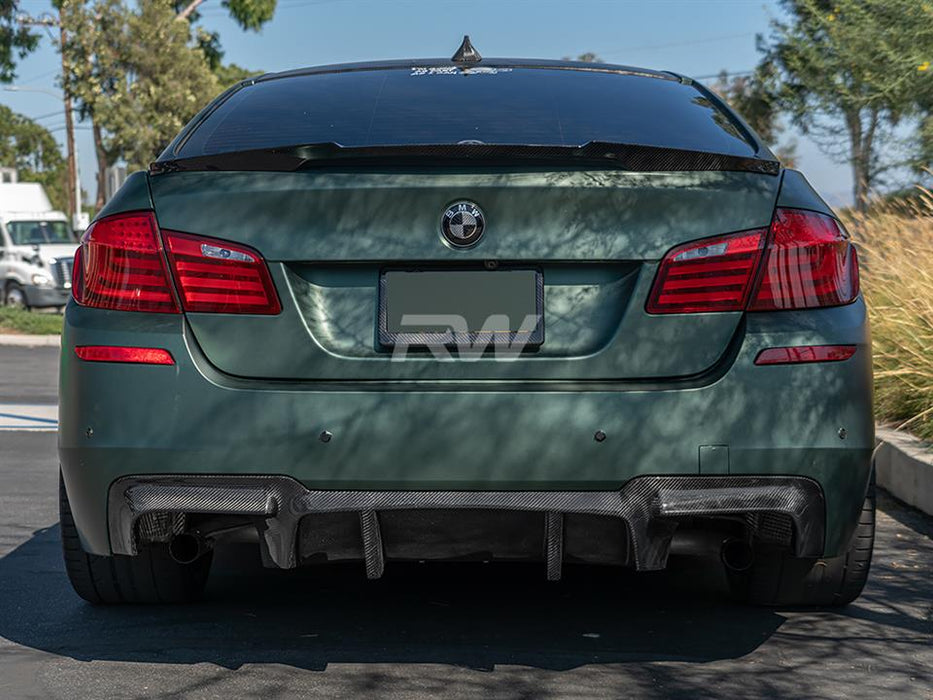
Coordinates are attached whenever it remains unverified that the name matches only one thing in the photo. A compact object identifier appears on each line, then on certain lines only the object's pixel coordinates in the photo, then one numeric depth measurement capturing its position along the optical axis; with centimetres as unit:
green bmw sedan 365
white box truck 2695
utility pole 3367
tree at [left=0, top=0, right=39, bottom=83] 3103
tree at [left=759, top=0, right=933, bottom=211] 1259
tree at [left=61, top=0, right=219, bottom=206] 3822
